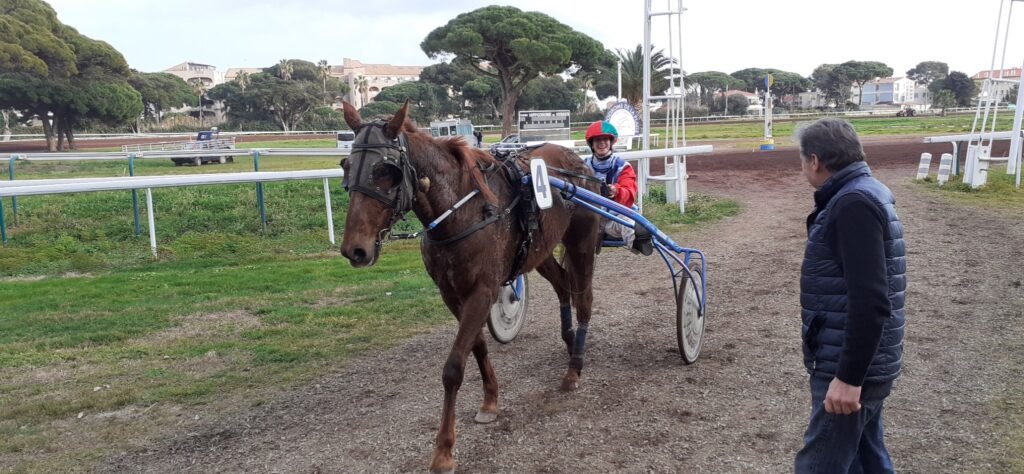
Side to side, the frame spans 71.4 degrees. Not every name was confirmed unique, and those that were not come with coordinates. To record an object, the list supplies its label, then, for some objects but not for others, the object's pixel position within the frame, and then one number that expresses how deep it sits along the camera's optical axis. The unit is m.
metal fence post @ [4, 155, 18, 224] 10.27
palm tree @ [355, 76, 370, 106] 84.88
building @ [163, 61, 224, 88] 125.31
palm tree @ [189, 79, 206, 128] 74.73
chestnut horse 3.10
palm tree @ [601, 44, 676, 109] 32.25
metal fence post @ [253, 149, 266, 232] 10.15
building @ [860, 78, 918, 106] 112.44
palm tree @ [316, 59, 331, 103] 82.21
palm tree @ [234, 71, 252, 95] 70.64
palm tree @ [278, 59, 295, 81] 78.49
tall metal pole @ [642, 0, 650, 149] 12.44
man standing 2.04
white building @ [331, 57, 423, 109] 114.69
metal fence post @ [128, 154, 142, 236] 9.64
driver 5.12
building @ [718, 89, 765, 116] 75.34
